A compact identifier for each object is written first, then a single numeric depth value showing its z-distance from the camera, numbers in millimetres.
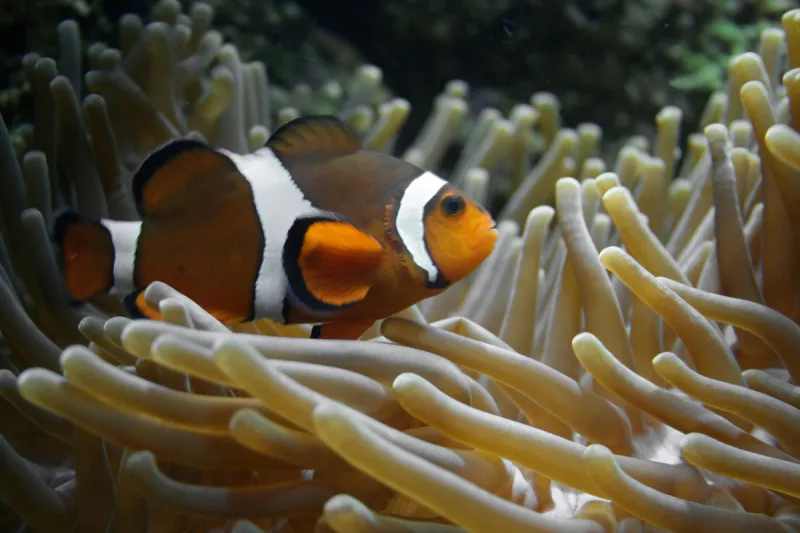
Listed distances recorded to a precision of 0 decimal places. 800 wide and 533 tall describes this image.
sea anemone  267
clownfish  294
